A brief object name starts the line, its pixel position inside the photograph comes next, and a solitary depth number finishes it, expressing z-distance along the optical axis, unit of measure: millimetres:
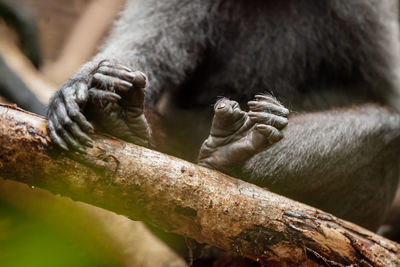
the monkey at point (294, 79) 2853
